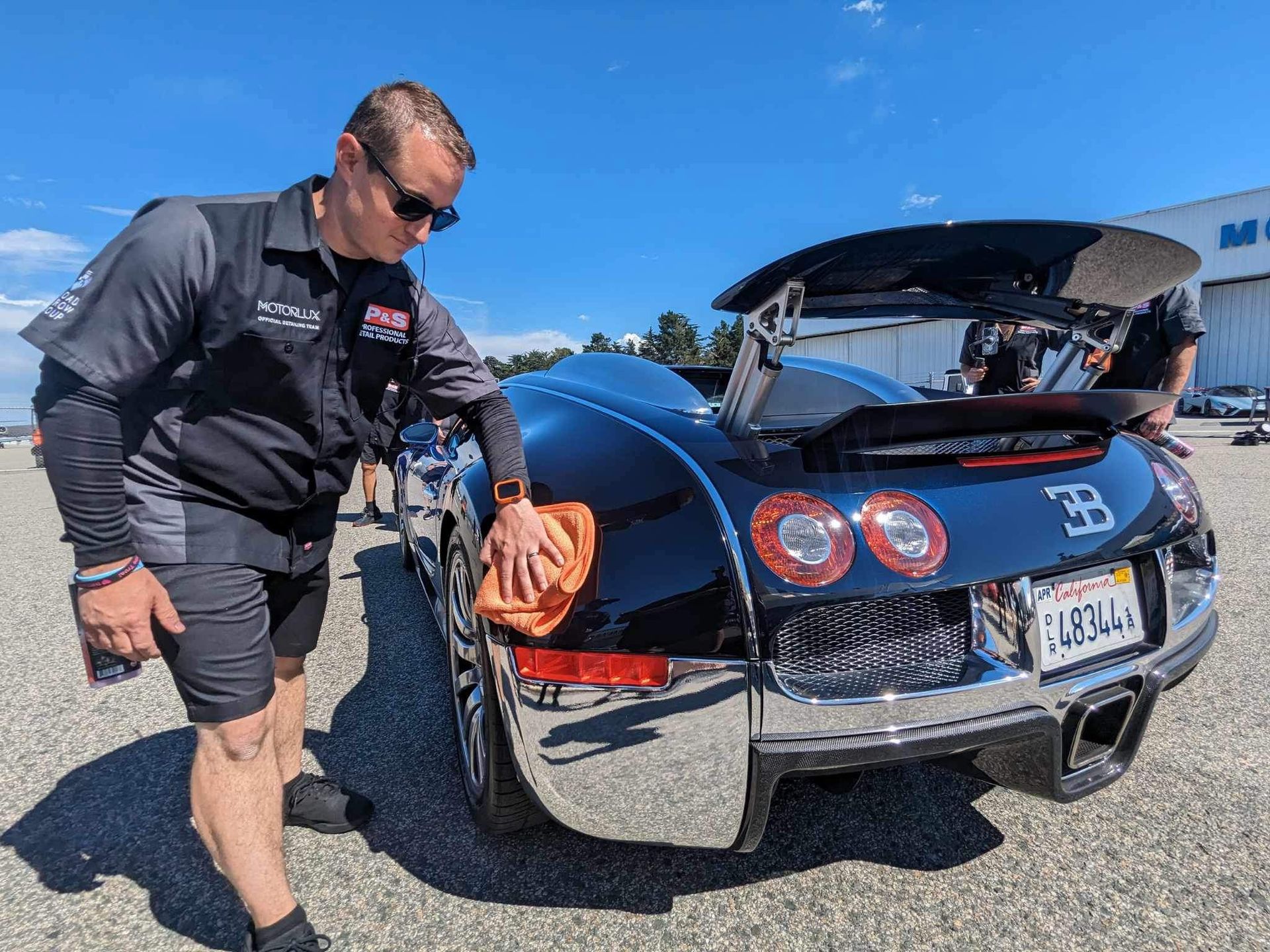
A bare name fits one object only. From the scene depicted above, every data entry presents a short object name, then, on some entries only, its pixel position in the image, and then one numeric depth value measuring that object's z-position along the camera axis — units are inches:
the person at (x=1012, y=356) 176.6
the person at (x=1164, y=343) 138.8
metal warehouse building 1157.7
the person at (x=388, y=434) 178.9
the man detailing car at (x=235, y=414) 47.4
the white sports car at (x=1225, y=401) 956.0
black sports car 50.6
